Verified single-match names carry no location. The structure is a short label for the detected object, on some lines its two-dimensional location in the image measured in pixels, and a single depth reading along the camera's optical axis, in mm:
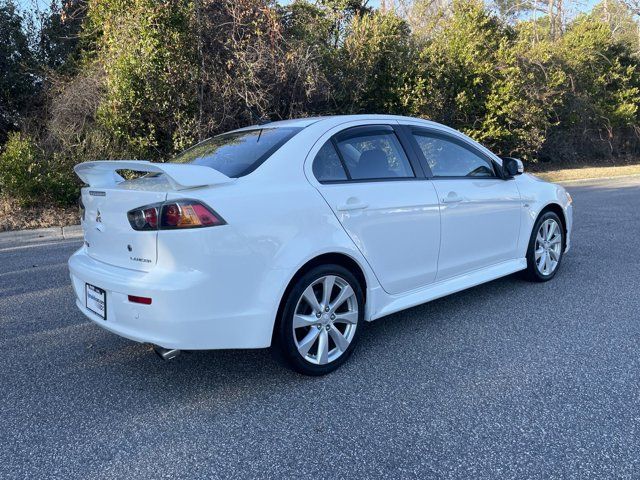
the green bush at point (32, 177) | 10102
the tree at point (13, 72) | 11891
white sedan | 2883
